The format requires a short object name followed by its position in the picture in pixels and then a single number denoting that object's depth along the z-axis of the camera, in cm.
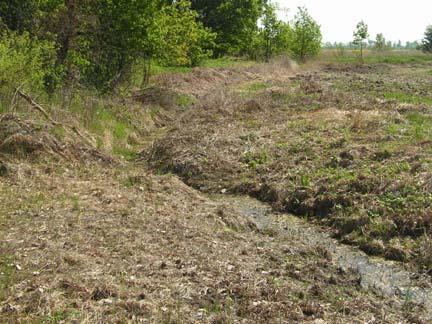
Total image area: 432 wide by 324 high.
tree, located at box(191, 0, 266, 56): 4025
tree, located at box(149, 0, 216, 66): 1934
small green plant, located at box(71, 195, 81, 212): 777
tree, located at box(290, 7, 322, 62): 5116
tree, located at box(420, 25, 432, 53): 7358
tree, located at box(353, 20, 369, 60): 5744
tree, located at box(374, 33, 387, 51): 6948
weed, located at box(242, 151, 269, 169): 1176
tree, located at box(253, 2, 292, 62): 4419
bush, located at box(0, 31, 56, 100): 1068
